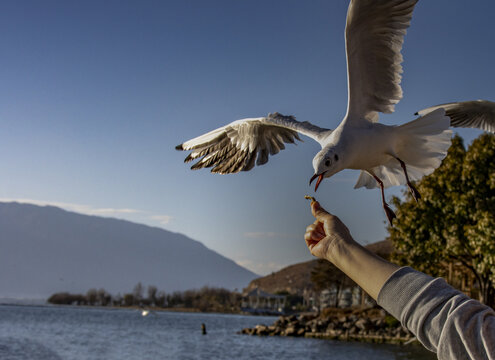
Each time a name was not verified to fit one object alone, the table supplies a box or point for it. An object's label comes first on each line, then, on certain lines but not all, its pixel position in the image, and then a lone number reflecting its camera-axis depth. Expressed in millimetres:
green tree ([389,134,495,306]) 16422
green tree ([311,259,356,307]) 58906
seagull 3381
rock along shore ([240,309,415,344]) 33712
